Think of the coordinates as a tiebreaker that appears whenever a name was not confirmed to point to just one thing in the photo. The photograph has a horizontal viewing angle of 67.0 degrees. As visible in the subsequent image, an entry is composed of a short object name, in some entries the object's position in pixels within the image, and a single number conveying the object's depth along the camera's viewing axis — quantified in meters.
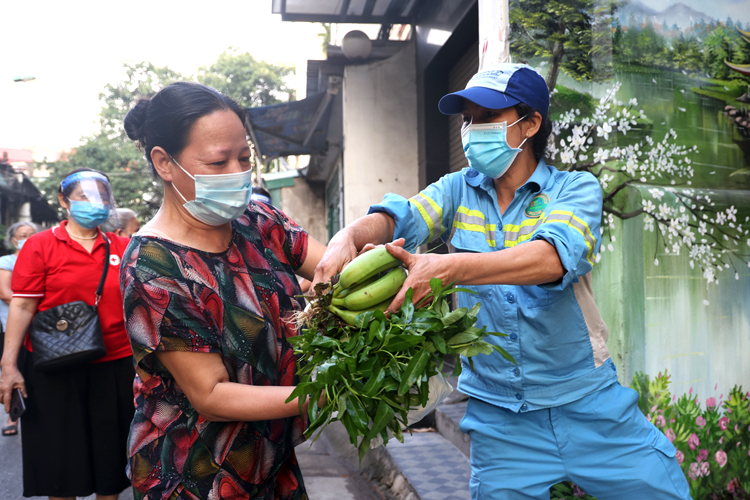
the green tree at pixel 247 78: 28.72
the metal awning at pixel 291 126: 9.56
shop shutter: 6.21
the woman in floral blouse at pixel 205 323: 1.68
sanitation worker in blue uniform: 1.91
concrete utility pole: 3.33
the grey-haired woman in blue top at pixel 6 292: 5.71
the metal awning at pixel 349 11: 7.45
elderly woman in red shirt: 3.25
